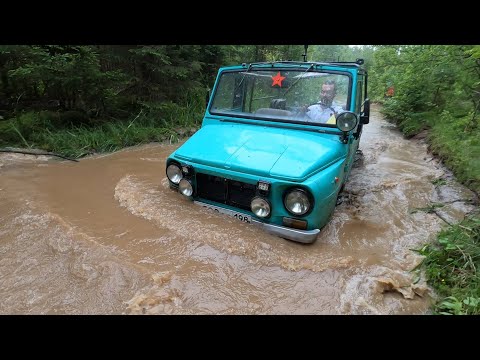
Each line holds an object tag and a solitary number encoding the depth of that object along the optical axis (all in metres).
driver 4.07
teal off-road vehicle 3.26
